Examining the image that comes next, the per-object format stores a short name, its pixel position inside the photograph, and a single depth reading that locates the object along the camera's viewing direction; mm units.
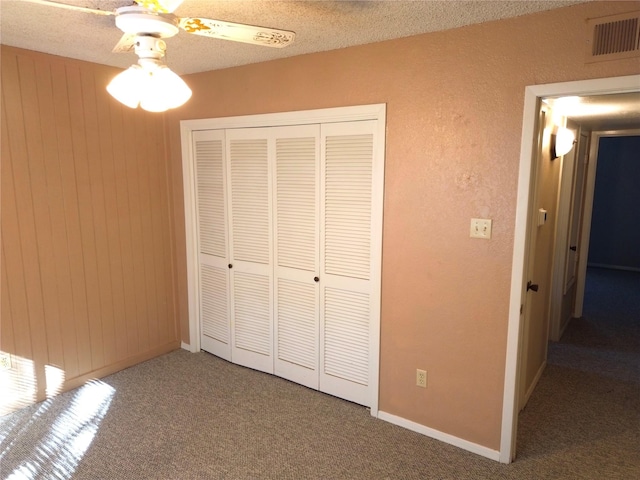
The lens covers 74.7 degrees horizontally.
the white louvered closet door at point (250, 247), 3104
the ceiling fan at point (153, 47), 1477
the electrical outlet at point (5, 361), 2732
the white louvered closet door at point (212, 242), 3332
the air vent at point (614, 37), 1780
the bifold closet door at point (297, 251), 2871
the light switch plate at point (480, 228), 2229
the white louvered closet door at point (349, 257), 2633
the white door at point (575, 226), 4176
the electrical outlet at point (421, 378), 2555
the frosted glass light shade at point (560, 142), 3022
